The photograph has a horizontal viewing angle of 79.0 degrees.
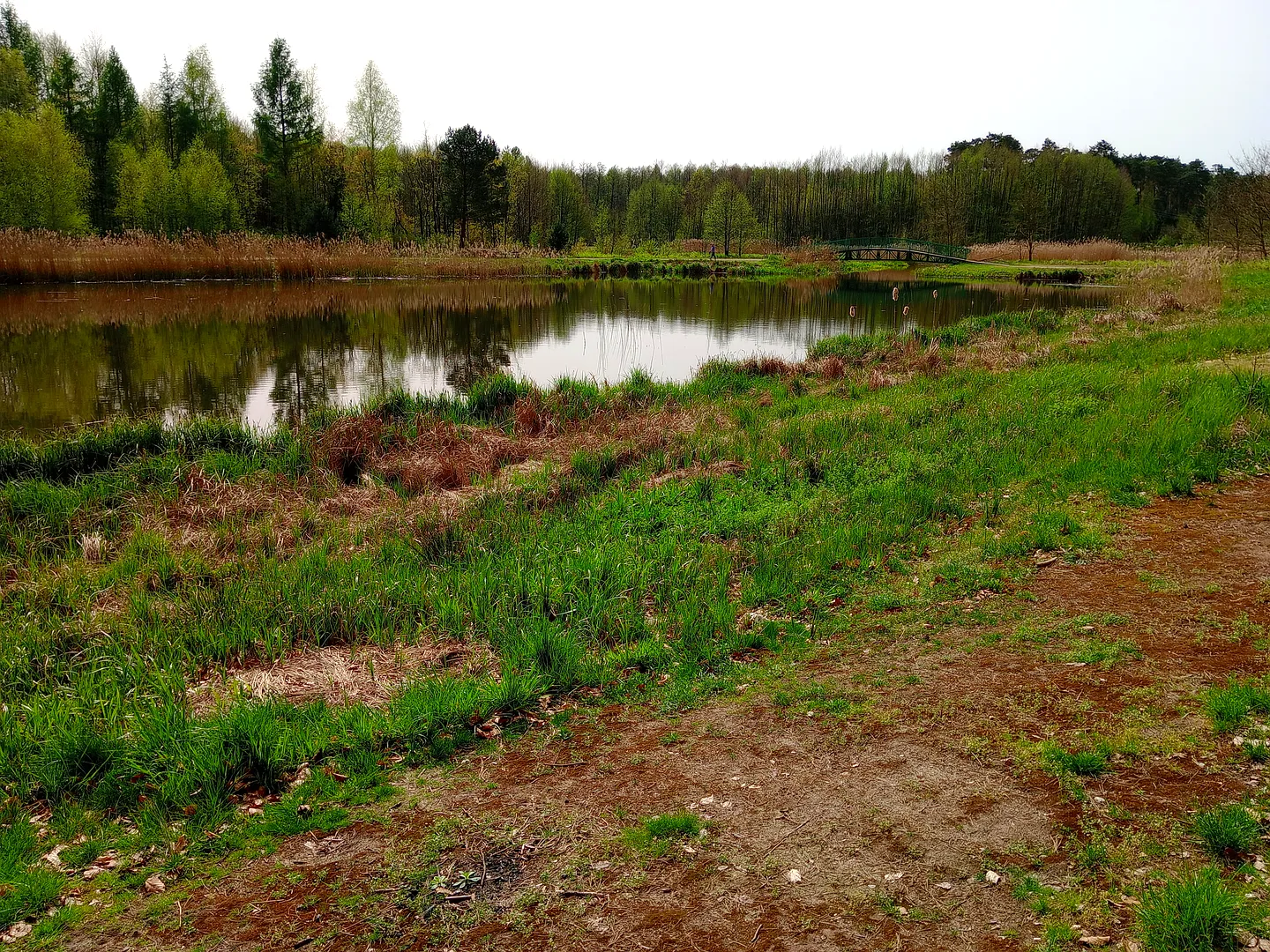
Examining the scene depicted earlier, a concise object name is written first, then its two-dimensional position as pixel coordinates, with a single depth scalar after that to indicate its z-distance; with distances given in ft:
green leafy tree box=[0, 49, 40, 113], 183.01
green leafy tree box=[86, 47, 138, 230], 191.31
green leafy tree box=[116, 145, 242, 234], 168.45
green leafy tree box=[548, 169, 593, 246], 313.53
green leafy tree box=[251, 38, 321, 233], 197.06
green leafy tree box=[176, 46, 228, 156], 213.46
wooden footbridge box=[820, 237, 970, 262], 246.27
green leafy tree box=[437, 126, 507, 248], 205.26
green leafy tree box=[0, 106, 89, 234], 139.23
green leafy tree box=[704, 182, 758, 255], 287.07
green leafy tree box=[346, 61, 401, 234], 217.15
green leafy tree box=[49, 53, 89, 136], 201.77
